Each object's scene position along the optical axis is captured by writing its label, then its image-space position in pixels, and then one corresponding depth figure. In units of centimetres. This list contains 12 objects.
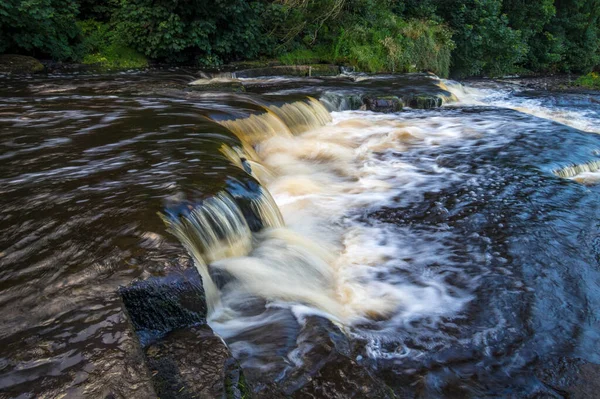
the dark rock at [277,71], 1310
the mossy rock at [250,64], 1373
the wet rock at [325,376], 248
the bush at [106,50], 1313
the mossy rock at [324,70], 1460
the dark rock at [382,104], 1060
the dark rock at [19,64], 1101
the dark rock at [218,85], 954
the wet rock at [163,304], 253
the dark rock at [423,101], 1112
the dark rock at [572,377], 273
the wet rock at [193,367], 202
